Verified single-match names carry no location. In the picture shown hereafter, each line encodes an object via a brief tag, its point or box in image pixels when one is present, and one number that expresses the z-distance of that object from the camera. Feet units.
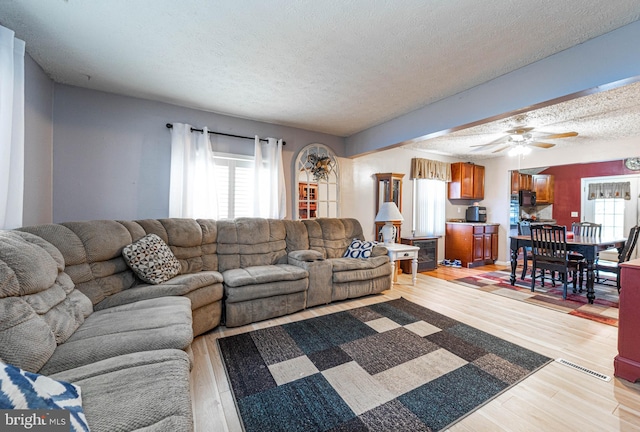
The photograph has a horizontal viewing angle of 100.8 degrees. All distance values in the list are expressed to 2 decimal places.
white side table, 13.34
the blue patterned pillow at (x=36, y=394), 2.50
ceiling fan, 12.00
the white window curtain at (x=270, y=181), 12.82
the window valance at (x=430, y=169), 17.88
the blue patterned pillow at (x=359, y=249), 12.89
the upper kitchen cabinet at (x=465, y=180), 19.20
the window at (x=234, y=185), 12.23
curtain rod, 10.87
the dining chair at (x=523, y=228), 18.47
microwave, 20.70
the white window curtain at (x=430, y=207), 18.33
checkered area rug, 5.11
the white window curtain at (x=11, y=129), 6.07
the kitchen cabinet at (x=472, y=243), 18.02
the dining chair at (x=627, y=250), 11.79
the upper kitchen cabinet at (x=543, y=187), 22.50
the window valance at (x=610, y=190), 18.80
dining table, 11.36
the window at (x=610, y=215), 19.36
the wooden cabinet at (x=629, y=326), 6.21
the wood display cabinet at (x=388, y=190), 16.33
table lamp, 13.96
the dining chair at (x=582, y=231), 13.32
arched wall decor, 14.42
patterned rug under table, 10.25
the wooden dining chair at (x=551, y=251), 11.71
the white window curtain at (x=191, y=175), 10.85
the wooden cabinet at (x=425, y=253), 16.53
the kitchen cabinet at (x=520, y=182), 19.19
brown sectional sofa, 3.65
